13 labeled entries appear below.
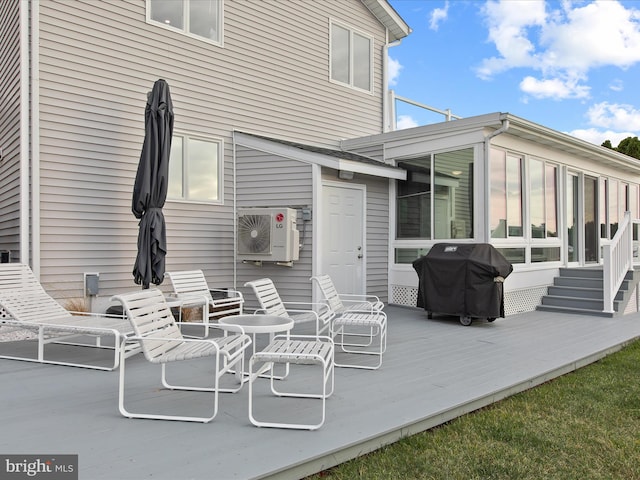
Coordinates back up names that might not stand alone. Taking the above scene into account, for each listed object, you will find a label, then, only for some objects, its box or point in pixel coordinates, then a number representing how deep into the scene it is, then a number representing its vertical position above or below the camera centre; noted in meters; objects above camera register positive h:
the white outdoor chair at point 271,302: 4.79 -0.57
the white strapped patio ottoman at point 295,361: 3.12 -0.75
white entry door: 8.11 +0.13
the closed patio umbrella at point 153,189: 6.10 +0.67
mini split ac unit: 7.46 +0.14
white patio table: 3.64 -0.60
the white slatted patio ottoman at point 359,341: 4.82 -1.12
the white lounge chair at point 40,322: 4.62 -0.75
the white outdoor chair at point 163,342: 3.27 -0.70
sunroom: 7.68 +0.82
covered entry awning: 7.61 +1.36
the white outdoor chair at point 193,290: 6.03 -0.57
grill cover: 6.83 -0.49
